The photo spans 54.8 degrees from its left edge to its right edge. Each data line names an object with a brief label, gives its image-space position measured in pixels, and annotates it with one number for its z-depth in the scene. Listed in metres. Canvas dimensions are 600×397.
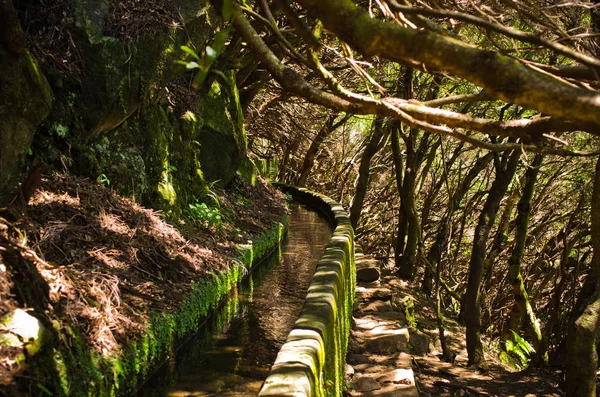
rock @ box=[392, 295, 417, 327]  9.69
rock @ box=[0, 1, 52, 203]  4.22
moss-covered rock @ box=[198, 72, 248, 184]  10.65
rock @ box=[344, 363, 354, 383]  6.20
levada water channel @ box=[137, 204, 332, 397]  4.84
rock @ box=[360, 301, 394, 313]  8.73
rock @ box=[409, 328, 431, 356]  9.20
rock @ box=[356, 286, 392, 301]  9.27
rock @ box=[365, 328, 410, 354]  7.21
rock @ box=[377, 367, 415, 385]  6.13
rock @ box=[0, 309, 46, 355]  3.15
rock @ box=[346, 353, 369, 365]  6.93
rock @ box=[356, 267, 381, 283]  10.42
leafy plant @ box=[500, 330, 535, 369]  10.48
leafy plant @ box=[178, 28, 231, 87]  2.06
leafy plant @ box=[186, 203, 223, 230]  7.95
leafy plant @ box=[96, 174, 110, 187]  6.15
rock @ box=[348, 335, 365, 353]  7.21
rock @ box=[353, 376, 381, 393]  6.05
